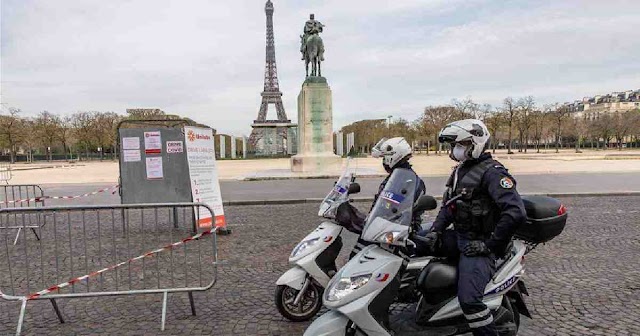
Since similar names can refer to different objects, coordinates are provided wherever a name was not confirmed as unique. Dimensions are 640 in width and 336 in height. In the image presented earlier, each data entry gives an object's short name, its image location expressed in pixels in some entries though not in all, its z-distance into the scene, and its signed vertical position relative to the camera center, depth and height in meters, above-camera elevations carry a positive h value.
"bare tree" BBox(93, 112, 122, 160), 63.06 +3.32
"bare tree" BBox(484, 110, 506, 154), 59.09 +2.98
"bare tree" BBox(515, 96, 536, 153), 58.31 +3.61
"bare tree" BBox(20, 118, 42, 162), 57.67 +2.44
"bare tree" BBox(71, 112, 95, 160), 63.19 +3.70
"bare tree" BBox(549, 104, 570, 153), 61.72 +3.65
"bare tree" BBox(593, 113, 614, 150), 70.56 +2.18
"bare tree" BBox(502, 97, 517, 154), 58.03 +4.11
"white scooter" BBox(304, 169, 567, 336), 2.95 -0.92
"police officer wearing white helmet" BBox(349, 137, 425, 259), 4.04 -0.07
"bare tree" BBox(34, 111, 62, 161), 60.88 +3.71
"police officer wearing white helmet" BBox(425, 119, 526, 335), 2.98 -0.48
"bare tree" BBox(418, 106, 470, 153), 58.75 +3.67
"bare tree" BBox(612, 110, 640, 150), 68.69 +2.40
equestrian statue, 25.88 +6.00
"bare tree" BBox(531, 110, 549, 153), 59.67 +2.75
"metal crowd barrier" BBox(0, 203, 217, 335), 4.41 -1.55
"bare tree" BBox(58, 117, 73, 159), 63.29 +3.35
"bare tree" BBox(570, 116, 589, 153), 74.81 +2.17
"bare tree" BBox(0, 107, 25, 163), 54.31 +3.24
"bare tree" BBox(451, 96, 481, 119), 59.86 +4.84
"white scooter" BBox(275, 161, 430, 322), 4.21 -1.11
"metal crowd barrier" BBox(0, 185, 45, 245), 8.39 -1.34
